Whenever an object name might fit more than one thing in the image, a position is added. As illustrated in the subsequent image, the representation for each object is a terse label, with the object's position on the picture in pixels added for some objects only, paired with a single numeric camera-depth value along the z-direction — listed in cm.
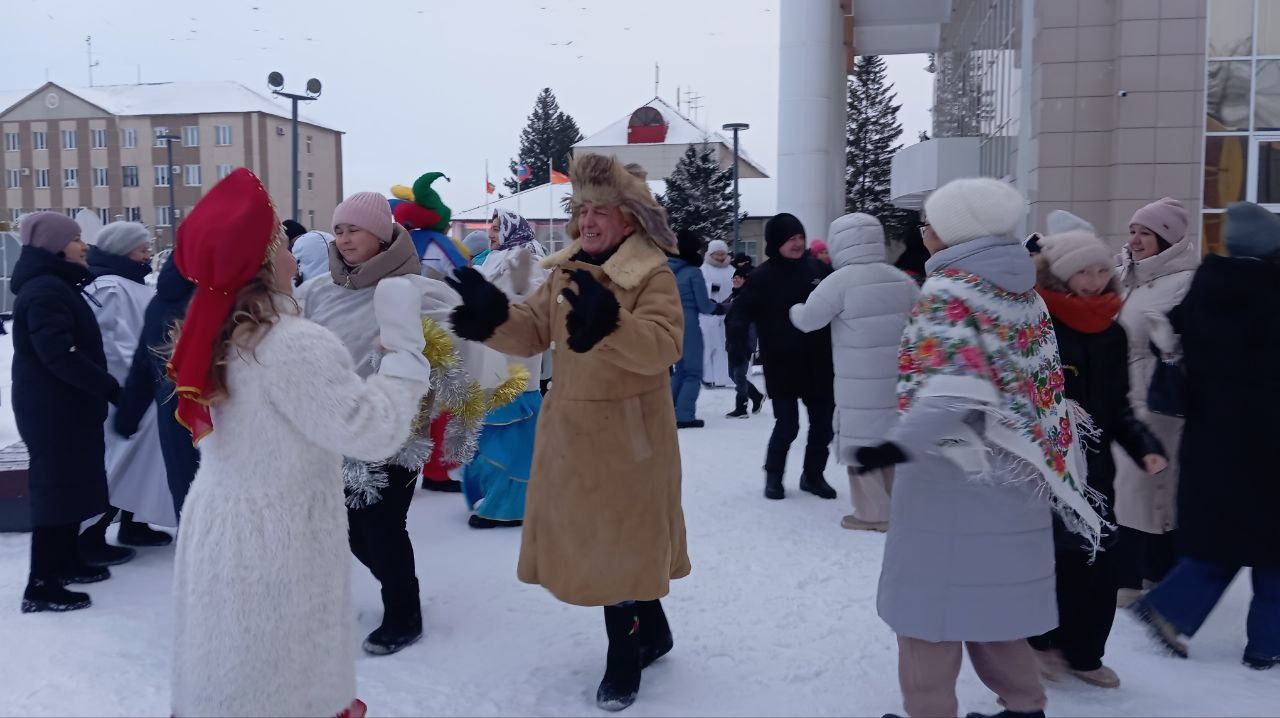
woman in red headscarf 243
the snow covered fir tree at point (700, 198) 3500
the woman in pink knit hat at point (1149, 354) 455
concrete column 1442
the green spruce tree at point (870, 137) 4762
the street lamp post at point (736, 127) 2362
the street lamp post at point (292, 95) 1673
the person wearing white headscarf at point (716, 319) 1334
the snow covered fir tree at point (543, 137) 7569
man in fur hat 347
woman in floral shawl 291
